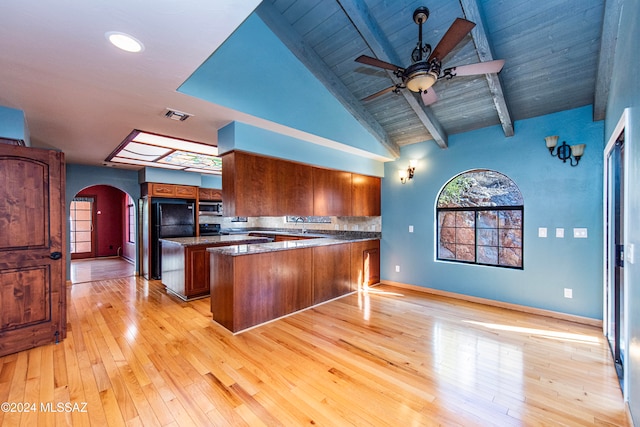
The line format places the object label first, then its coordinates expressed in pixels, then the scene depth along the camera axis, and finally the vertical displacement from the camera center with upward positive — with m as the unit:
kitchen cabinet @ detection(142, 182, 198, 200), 5.68 +0.50
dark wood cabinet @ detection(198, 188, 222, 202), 6.56 +0.45
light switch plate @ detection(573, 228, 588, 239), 3.33 -0.27
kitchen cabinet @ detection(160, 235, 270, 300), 4.18 -0.78
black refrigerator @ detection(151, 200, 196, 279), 5.59 -0.22
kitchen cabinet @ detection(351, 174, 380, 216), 4.88 +0.30
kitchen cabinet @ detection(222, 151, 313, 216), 3.26 +0.35
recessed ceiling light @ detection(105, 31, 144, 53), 1.69 +1.09
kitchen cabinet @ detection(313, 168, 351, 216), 4.29 +0.32
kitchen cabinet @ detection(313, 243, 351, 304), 3.98 -0.90
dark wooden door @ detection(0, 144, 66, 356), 2.62 -0.33
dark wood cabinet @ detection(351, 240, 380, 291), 4.67 -0.91
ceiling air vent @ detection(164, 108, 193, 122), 2.83 +1.03
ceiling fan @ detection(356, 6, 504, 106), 2.06 +1.18
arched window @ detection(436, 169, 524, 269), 4.66 -0.18
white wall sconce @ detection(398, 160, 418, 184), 4.73 +0.69
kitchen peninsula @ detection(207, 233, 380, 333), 3.11 -0.84
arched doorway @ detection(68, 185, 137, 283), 8.24 -0.45
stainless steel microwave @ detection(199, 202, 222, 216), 6.56 +0.12
